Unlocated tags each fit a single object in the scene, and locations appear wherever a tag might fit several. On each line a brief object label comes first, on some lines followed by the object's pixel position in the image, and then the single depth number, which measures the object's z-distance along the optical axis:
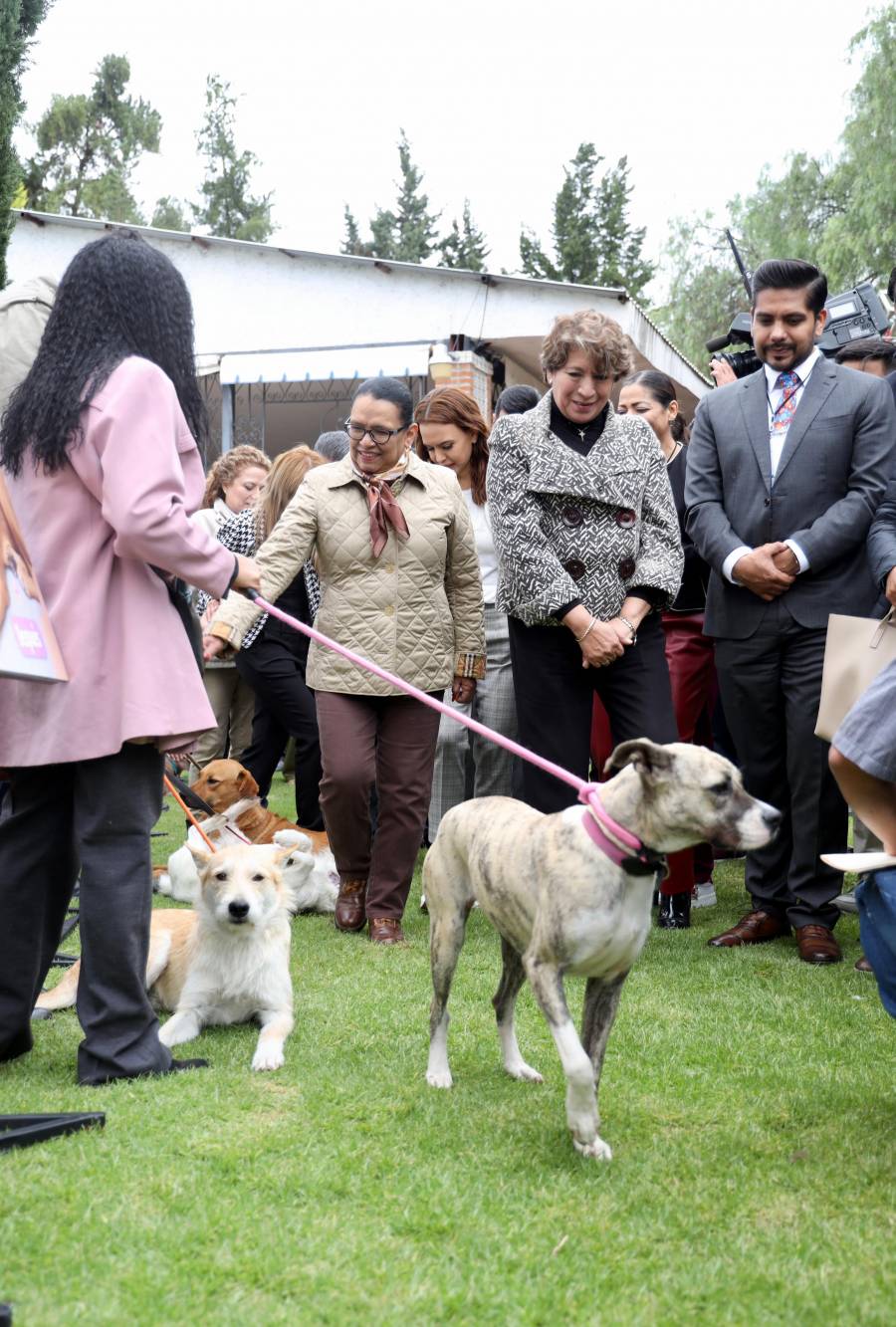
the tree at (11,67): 9.44
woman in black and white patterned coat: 5.18
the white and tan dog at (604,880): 3.12
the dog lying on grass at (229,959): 4.36
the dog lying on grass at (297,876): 6.39
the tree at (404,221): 66.62
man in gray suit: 5.26
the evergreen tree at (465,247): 65.62
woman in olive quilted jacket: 5.71
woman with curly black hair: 3.41
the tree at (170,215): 57.06
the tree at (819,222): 28.78
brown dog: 6.98
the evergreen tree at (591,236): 59.53
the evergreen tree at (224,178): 59.31
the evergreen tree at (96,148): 46.81
